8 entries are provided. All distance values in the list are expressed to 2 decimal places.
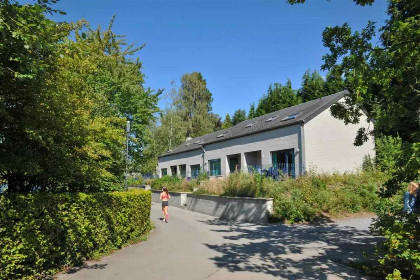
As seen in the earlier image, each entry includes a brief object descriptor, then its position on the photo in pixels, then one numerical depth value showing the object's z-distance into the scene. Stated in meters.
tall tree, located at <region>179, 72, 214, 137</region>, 51.47
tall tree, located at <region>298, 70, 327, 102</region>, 35.41
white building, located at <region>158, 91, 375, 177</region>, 19.05
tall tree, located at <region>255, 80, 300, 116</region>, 39.19
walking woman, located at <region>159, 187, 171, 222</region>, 14.87
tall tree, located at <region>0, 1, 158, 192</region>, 3.99
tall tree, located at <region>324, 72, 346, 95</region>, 32.53
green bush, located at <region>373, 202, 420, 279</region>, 5.02
